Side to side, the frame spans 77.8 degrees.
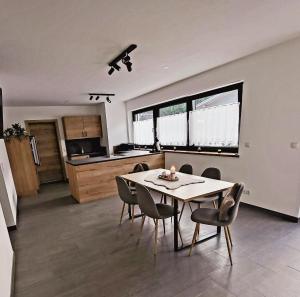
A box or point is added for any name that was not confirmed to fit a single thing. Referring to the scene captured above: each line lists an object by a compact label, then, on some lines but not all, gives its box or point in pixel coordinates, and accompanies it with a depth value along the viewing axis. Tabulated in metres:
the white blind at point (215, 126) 3.53
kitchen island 3.94
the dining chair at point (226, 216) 1.97
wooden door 5.92
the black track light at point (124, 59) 2.36
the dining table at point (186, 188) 2.11
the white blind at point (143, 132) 5.84
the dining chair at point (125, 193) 2.67
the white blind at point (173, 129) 4.65
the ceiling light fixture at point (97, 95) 4.90
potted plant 4.36
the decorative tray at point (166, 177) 2.69
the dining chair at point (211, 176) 2.68
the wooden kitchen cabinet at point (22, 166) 4.39
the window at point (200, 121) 3.55
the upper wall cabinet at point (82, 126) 5.94
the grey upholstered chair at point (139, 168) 3.53
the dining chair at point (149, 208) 2.18
